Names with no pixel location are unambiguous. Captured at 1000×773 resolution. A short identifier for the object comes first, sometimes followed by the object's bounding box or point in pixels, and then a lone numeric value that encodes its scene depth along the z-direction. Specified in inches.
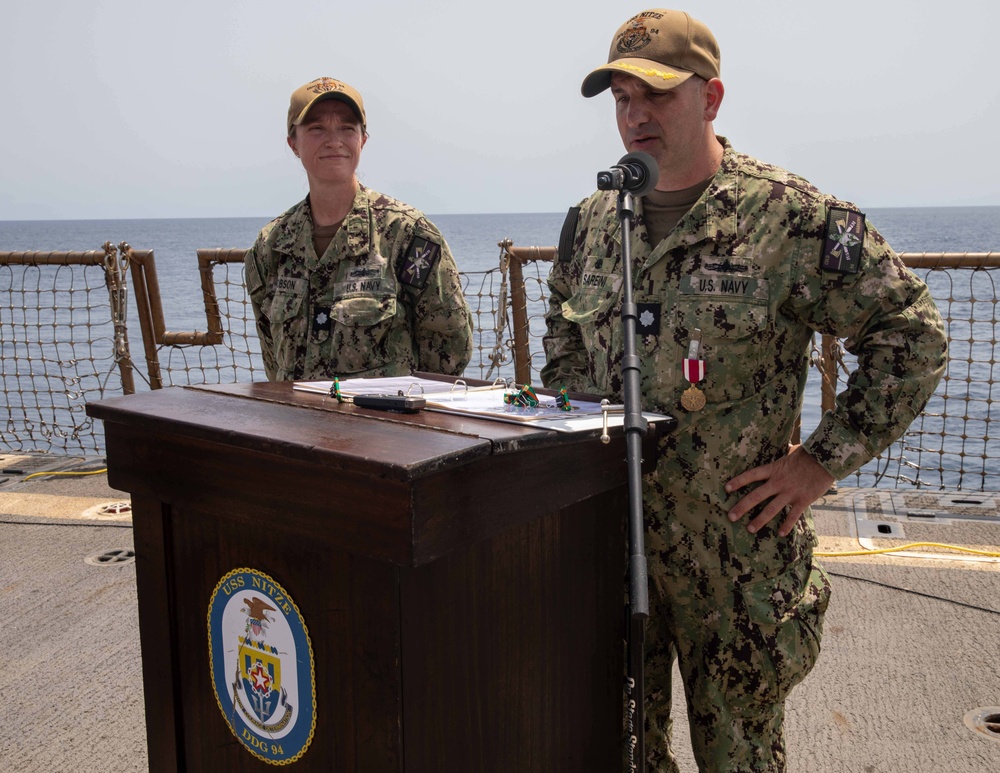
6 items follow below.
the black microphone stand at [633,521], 51.6
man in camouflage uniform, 71.7
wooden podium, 50.2
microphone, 61.2
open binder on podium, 59.4
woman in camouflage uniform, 118.3
